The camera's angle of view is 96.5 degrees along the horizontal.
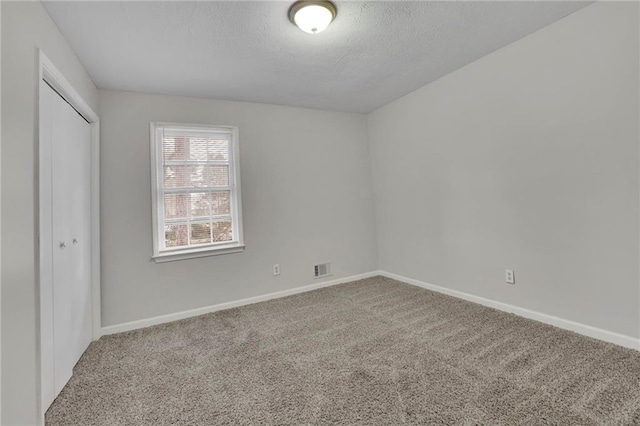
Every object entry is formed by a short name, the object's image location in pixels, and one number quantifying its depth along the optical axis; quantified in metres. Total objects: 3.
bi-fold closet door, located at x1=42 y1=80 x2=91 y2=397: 1.84
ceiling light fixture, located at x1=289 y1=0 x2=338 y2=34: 1.77
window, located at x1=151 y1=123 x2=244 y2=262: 3.01
